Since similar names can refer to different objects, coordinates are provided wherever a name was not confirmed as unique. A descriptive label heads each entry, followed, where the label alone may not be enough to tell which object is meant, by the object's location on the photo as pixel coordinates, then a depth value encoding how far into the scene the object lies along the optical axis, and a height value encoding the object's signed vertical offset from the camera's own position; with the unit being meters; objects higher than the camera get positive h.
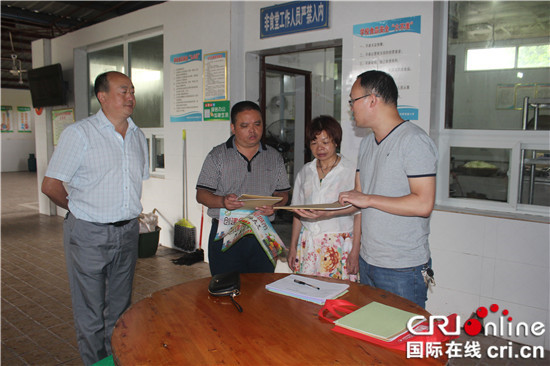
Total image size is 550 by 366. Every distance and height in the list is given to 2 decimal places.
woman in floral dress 2.42 -0.45
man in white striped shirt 2.21 -0.30
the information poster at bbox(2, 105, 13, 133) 15.94 +1.01
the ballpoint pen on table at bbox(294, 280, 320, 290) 1.71 -0.58
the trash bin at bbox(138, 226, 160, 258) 4.93 -1.20
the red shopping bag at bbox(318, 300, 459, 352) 1.25 -0.59
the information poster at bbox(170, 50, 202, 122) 4.82 +0.69
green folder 1.28 -0.58
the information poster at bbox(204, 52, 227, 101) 4.47 +0.76
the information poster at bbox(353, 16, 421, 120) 3.10 +0.72
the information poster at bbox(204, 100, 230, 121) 4.49 +0.38
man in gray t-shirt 1.68 -0.18
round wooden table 1.19 -0.61
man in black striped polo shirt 2.38 -0.20
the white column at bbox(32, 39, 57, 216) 7.45 +0.28
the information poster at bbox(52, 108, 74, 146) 7.04 +0.42
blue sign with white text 3.61 +1.18
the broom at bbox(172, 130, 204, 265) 5.03 -1.08
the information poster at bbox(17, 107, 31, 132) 16.47 +1.00
